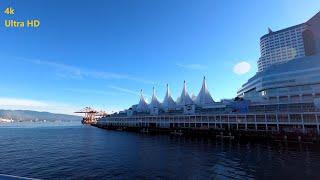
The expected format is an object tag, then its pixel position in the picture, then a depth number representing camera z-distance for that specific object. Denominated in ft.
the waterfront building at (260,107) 271.28
